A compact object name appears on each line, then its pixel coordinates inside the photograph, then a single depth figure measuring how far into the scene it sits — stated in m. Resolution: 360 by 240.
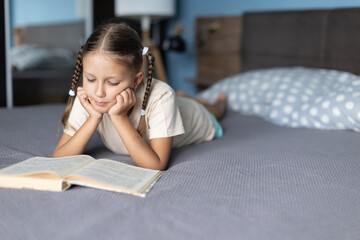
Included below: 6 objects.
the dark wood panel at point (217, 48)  2.88
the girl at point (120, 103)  1.10
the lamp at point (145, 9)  3.03
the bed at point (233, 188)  0.77
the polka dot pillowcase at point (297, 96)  1.65
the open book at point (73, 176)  0.92
